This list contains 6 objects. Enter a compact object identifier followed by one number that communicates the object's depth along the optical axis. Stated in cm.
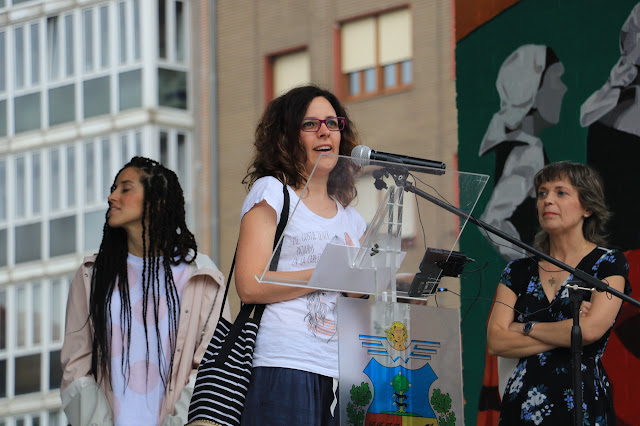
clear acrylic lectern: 528
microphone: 548
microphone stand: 555
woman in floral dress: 695
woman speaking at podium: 576
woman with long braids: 733
